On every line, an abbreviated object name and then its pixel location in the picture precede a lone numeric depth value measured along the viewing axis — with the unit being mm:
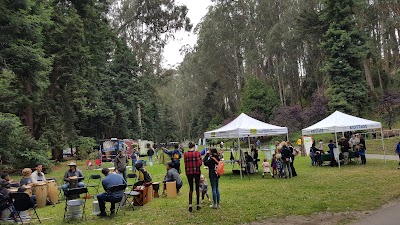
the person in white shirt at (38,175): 10612
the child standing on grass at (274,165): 14296
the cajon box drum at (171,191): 10602
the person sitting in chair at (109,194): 7848
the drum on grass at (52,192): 10688
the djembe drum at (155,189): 10708
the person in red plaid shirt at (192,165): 8148
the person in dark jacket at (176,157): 12630
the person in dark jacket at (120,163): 12812
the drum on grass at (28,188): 9258
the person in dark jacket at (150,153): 25323
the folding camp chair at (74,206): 8016
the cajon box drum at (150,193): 9911
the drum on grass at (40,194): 10180
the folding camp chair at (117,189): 7664
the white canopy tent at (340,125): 15539
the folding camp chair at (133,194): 8889
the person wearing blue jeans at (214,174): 8484
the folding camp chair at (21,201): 7567
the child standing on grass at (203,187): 9273
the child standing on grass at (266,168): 14656
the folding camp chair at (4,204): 7929
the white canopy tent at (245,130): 14609
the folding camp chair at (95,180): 11628
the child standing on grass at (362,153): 16562
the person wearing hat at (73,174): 10898
